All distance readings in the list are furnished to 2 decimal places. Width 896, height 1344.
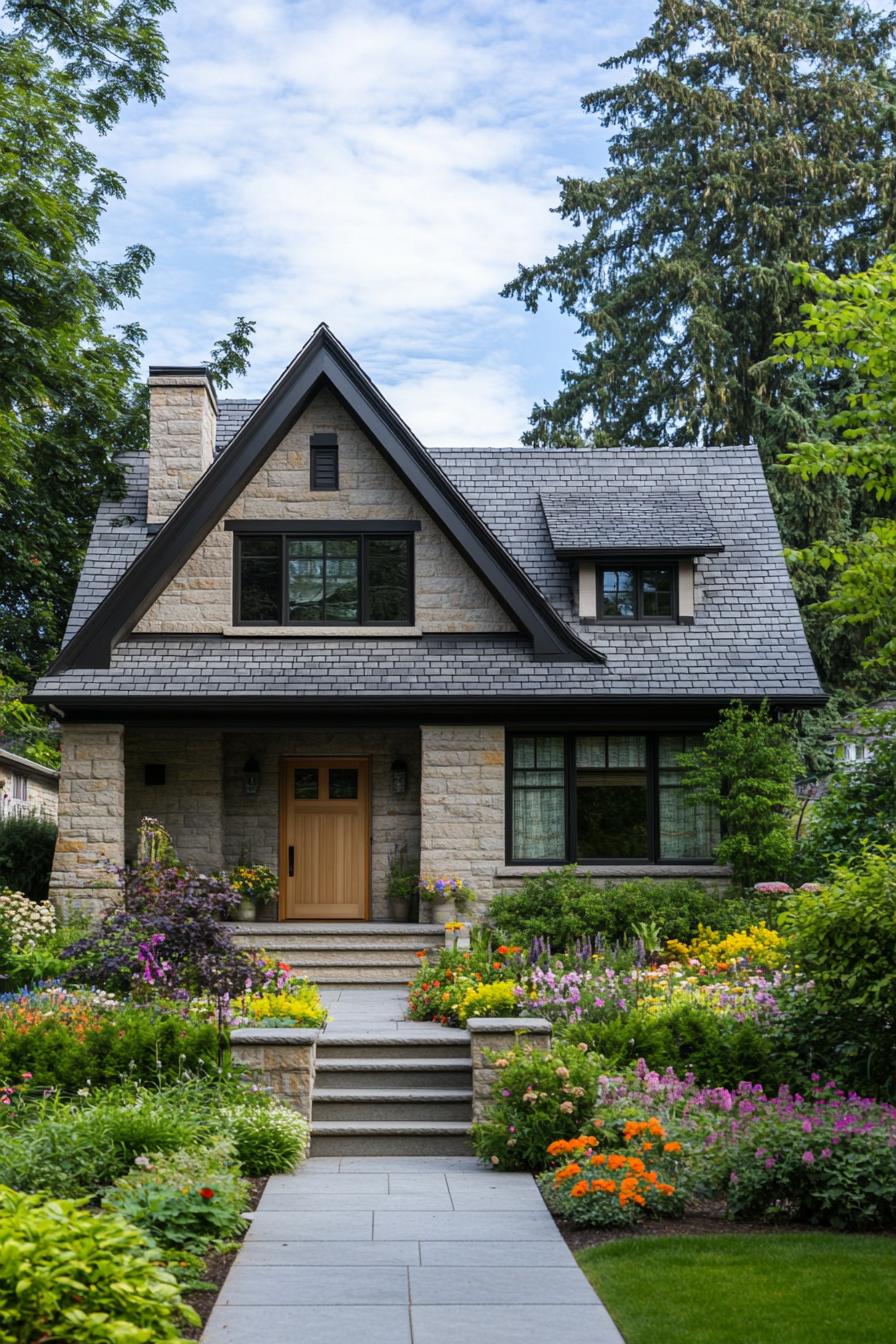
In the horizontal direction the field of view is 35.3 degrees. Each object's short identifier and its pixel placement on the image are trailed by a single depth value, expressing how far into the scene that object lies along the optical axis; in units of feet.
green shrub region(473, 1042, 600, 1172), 29.19
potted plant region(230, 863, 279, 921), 56.24
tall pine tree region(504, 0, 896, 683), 101.55
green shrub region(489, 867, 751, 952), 51.11
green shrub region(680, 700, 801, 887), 53.06
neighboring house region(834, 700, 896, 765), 68.09
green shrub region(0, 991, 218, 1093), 30.25
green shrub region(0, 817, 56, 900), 58.39
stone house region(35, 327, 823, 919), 54.85
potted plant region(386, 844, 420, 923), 57.16
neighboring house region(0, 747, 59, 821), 98.68
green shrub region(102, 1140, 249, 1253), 22.08
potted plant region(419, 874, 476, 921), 54.03
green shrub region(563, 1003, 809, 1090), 31.50
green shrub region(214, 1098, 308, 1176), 28.60
